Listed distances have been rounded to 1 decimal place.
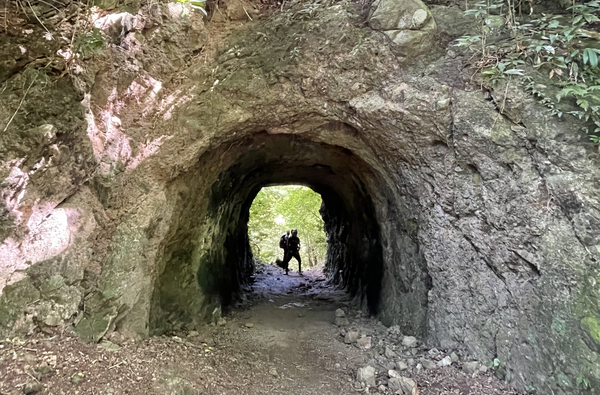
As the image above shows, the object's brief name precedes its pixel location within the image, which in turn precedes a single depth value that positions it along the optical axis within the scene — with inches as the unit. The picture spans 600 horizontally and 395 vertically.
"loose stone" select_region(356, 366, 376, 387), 139.6
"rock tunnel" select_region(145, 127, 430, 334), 182.5
